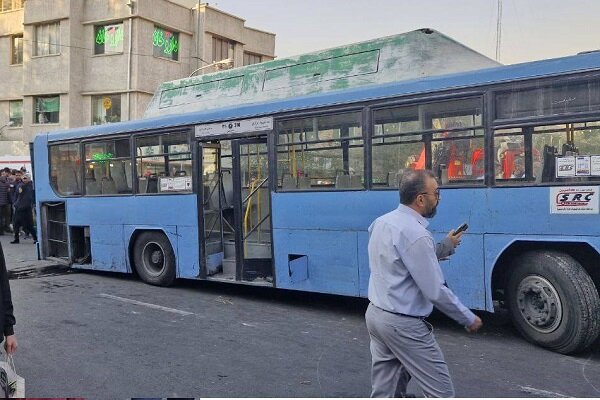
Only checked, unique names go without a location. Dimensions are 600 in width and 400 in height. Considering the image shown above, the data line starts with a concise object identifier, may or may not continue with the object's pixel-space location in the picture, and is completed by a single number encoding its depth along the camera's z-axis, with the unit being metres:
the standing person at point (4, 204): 17.36
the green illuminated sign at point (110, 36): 29.09
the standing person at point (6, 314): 3.44
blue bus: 5.59
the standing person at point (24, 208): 14.73
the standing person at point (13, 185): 16.45
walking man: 3.04
